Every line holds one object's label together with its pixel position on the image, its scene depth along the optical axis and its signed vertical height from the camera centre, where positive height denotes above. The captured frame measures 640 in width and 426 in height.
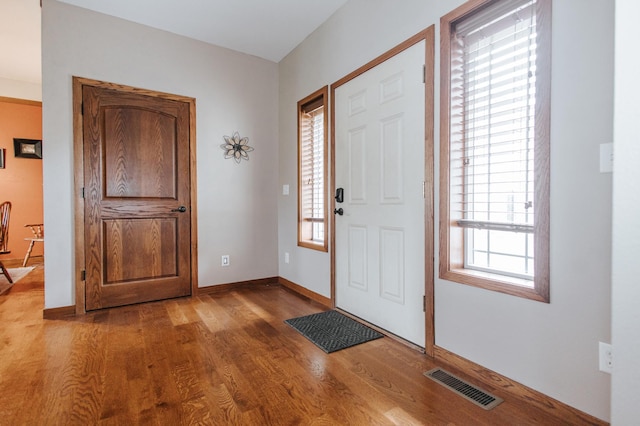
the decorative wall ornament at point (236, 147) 3.57 +0.68
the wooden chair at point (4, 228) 3.78 -0.23
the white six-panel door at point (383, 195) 2.10 +0.10
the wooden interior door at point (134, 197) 2.89 +0.11
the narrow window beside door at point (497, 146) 1.48 +0.33
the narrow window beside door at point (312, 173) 3.21 +0.36
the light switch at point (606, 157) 1.25 +0.19
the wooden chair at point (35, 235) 4.78 -0.40
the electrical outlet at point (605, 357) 1.26 -0.59
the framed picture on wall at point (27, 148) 5.18 +0.99
